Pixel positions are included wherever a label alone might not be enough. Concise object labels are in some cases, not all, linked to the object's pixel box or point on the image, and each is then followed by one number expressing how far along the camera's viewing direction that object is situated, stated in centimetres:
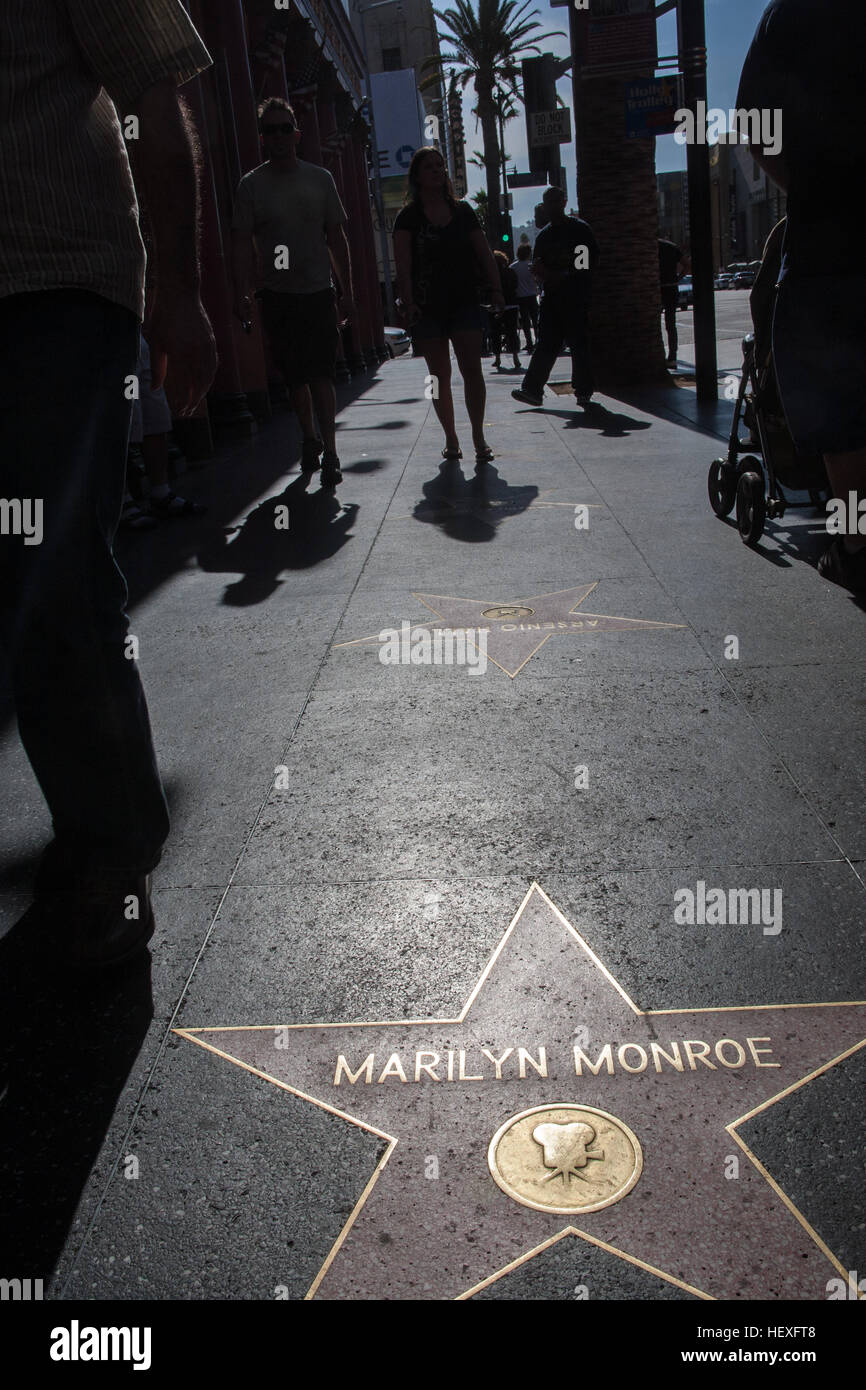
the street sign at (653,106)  1156
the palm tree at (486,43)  4891
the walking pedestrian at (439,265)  843
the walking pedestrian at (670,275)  1799
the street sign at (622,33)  1217
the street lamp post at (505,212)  4267
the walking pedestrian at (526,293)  2350
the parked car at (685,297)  4466
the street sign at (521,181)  3748
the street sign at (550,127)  2212
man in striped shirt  214
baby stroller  512
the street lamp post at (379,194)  4075
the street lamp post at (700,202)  1091
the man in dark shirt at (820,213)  389
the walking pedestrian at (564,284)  1218
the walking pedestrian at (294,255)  795
